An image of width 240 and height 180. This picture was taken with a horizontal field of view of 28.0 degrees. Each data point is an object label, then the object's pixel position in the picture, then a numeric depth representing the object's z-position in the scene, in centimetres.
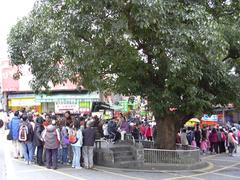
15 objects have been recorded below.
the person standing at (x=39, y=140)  1545
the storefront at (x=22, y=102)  4316
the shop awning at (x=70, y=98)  4184
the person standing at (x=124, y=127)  2483
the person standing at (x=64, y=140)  1592
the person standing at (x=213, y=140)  2677
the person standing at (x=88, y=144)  1596
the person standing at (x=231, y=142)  2589
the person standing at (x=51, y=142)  1502
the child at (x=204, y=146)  2682
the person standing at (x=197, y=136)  2672
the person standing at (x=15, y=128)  1634
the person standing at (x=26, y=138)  1552
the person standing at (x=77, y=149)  1585
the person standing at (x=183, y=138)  2367
